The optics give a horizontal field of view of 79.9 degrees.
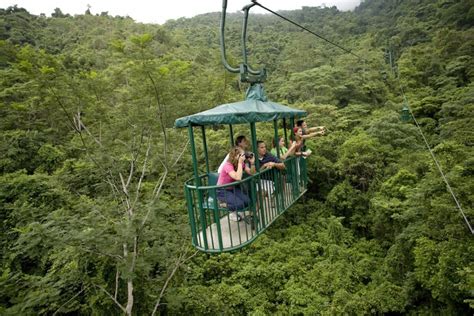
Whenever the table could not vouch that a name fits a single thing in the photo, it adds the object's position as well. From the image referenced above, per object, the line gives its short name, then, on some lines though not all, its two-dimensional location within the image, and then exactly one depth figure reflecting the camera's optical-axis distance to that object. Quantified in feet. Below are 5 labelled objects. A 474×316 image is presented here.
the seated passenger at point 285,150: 13.85
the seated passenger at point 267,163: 12.24
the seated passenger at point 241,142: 11.97
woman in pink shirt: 11.00
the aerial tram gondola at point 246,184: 10.17
